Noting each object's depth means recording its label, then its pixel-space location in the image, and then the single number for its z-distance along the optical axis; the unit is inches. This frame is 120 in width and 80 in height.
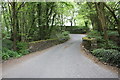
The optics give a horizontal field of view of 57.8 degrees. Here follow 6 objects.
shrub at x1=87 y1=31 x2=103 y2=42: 502.5
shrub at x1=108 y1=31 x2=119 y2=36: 488.2
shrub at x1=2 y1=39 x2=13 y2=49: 300.9
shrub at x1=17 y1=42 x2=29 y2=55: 311.7
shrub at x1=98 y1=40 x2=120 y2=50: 327.3
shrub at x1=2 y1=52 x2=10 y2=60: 244.1
